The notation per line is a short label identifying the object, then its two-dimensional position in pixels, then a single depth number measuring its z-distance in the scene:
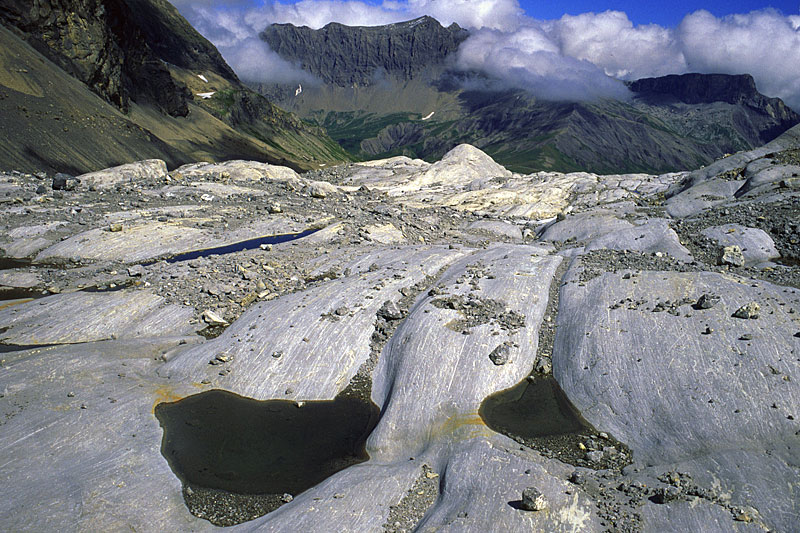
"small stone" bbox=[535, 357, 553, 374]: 22.06
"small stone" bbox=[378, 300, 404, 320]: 25.58
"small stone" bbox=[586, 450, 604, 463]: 16.84
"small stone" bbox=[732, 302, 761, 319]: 19.67
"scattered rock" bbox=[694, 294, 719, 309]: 20.91
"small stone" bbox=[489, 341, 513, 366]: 21.91
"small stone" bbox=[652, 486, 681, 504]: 13.97
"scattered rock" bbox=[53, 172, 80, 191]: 57.16
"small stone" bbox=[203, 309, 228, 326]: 28.00
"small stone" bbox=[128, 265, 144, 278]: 33.47
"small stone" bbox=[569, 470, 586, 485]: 15.24
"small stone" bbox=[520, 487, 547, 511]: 13.91
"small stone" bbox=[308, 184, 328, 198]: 60.62
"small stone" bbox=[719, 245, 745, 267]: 27.66
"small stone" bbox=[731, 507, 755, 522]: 12.92
